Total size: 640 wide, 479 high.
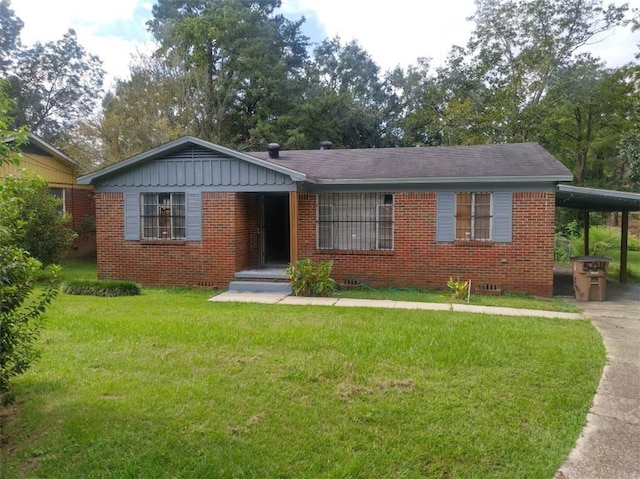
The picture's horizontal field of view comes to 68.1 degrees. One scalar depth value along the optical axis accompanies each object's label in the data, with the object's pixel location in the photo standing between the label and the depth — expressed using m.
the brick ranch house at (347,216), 10.09
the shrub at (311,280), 9.84
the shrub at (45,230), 11.11
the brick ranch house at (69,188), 15.62
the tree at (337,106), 26.32
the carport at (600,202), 9.34
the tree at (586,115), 21.64
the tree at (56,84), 32.16
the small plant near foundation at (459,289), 9.48
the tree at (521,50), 23.08
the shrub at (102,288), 9.68
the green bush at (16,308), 3.34
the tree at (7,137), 3.26
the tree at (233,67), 25.45
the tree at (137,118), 19.09
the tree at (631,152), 17.78
